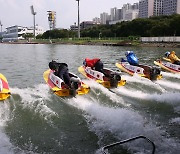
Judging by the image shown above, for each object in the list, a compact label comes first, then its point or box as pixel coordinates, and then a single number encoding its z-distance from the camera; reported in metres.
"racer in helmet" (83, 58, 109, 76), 17.14
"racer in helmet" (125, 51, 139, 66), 19.93
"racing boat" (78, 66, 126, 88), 15.29
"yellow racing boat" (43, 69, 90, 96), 13.24
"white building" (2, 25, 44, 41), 171.62
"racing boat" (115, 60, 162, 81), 17.75
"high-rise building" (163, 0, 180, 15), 151.75
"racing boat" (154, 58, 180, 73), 21.47
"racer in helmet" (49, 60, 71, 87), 14.18
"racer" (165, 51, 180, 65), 22.50
